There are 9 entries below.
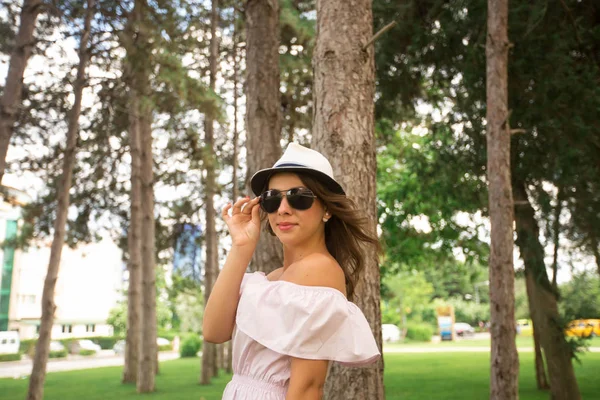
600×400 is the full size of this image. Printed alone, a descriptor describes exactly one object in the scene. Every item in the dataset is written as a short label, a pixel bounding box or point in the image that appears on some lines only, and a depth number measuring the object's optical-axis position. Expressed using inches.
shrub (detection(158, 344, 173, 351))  2006.6
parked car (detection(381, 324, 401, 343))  2315.5
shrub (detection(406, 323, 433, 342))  2315.5
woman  90.1
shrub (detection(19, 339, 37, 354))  1520.7
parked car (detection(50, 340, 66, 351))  1563.9
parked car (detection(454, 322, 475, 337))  2571.4
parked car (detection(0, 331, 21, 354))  1754.3
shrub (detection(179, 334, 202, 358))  1400.1
